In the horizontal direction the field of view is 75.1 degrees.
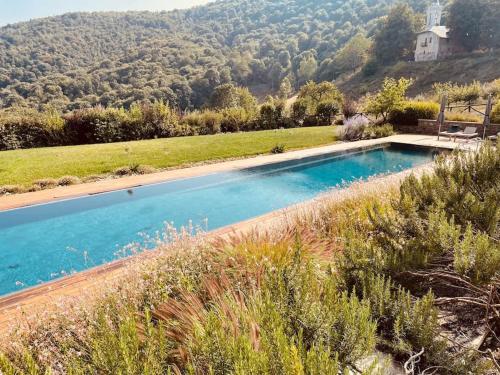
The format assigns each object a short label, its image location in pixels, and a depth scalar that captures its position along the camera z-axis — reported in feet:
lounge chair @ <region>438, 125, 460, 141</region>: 42.63
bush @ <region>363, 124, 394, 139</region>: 47.65
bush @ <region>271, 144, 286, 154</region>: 38.60
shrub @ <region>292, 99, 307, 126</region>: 65.00
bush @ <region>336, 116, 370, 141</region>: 47.03
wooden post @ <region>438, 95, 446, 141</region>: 43.88
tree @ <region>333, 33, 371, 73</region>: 194.18
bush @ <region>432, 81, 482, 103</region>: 65.21
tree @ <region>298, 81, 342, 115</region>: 73.41
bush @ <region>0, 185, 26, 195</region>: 24.90
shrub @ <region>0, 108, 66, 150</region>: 42.73
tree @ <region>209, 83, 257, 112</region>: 131.44
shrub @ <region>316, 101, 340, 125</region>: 64.69
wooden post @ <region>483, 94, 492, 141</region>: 40.87
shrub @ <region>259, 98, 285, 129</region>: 61.36
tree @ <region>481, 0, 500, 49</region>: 131.13
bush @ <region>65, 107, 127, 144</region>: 46.88
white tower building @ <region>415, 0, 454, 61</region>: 150.61
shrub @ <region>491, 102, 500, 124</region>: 45.52
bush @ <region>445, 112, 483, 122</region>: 49.14
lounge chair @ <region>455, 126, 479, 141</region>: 41.29
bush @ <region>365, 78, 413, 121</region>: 50.67
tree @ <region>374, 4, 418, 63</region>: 163.32
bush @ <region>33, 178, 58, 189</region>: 26.46
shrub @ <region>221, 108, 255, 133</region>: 58.23
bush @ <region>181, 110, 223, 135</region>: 55.72
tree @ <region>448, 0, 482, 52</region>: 138.31
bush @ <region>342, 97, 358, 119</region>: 63.89
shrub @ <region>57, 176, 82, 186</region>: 27.35
